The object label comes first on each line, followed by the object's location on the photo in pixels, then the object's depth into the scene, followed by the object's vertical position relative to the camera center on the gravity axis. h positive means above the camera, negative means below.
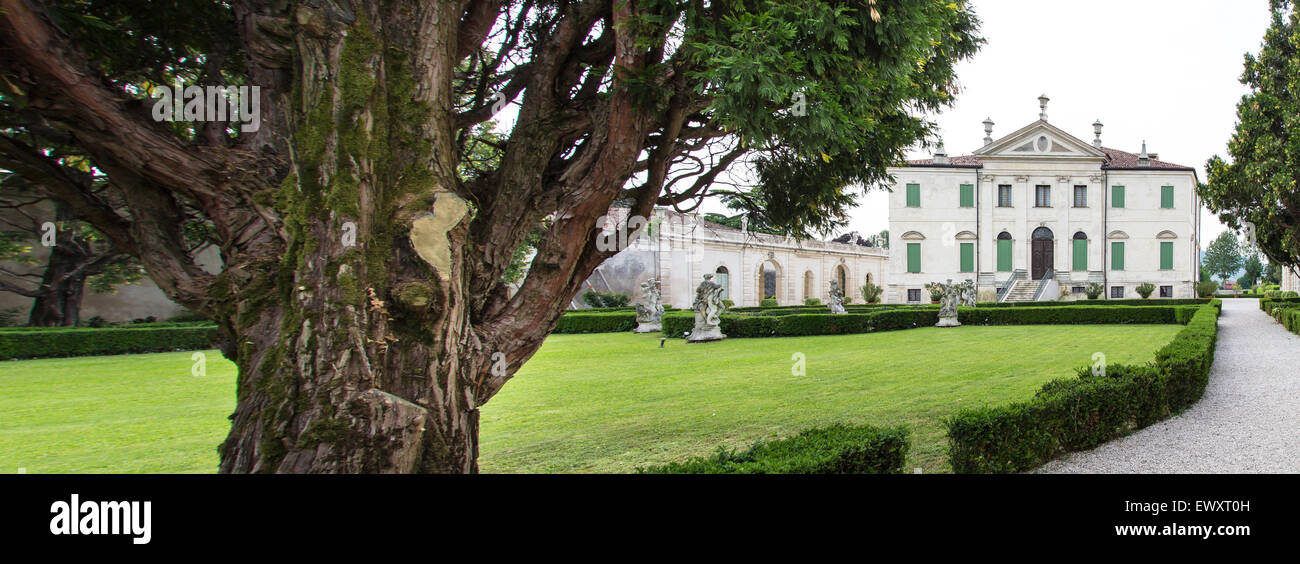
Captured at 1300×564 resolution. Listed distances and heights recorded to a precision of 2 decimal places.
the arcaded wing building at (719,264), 34.34 +1.64
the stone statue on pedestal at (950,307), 21.36 -0.55
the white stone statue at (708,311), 17.36 -0.56
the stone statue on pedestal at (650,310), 21.31 -0.65
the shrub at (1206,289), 36.25 +0.12
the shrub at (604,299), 31.44 -0.39
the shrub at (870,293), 37.22 -0.10
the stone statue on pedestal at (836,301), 22.55 -0.35
